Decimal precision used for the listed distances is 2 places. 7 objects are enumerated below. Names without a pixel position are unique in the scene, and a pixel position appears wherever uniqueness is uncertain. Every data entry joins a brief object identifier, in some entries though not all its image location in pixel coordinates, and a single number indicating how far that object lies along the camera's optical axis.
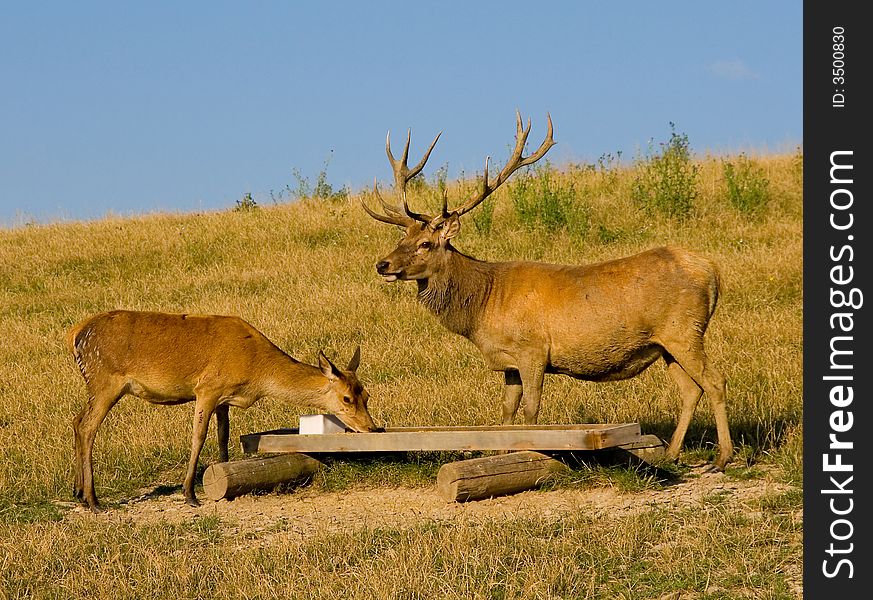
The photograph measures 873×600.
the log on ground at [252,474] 17.75
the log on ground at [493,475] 16.62
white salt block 18.78
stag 18.28
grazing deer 18.02
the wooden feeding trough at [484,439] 16.41
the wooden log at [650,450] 17.81
